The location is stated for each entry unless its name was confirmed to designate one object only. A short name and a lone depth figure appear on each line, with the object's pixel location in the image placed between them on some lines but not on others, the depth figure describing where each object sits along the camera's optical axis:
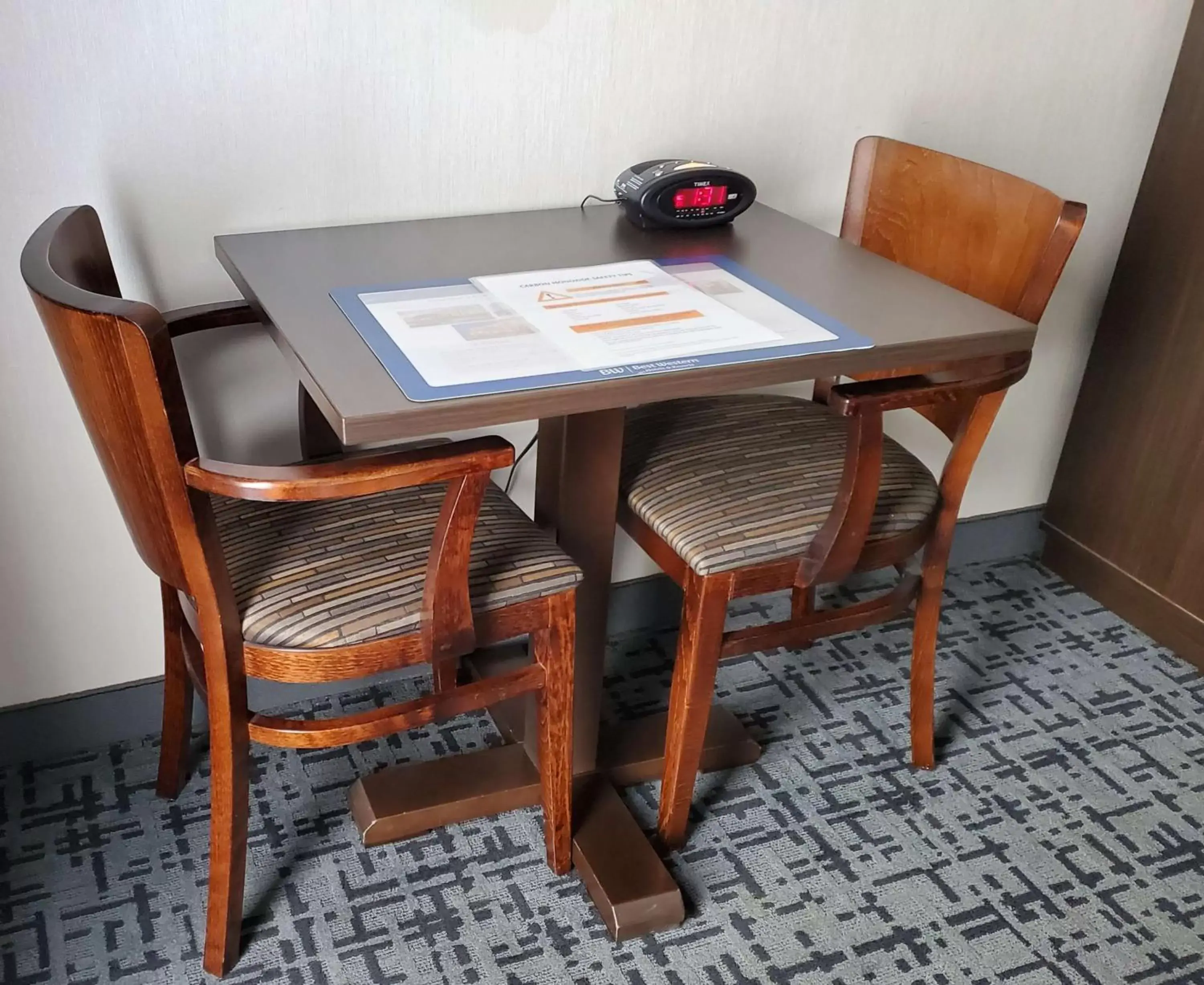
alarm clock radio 1.57
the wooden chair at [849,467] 1.45
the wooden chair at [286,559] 1.07
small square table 1.13
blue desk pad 1.14
